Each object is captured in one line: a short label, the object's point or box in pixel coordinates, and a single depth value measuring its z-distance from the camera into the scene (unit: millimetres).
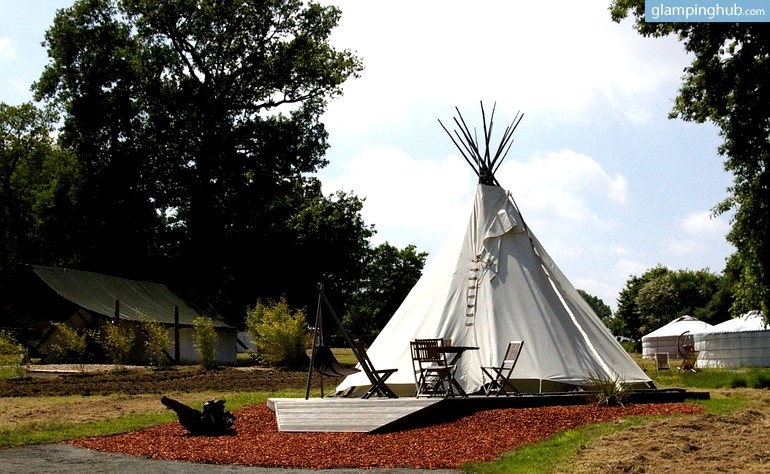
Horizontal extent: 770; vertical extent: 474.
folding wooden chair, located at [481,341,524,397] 13859
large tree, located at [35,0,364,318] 45969
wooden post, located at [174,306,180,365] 34500
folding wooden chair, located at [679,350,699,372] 25719
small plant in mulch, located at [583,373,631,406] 13219
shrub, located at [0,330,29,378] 26750
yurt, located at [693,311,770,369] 32312
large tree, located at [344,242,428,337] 59281
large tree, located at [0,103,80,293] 50906
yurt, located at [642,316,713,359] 42481
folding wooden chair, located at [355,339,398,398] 13758
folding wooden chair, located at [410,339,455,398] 13457
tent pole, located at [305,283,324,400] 14047
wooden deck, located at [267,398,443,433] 12414
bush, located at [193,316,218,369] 32062
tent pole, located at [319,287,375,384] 13738
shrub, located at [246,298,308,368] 31694
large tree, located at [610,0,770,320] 20484
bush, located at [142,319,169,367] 31484
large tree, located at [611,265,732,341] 70812
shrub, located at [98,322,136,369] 30484
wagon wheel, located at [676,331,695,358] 26291
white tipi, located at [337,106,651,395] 15102
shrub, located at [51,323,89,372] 31469
